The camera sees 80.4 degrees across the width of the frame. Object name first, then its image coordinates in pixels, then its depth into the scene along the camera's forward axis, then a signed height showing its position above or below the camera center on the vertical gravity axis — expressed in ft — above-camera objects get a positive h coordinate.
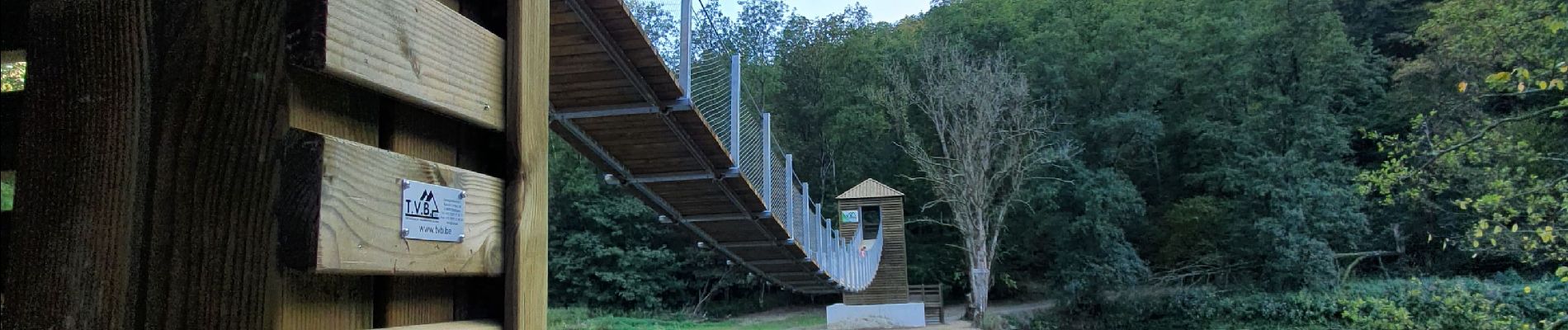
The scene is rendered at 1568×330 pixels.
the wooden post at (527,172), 3.03 +0.32
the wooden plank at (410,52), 2.28 +0.61
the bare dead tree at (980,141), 54.70 +7.26
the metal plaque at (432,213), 2.57 +0.17
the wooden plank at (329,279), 2.32 +0.01
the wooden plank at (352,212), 2.20 +0.15
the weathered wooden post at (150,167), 2.21 +0.27
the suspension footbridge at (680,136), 14.49 +2.53
